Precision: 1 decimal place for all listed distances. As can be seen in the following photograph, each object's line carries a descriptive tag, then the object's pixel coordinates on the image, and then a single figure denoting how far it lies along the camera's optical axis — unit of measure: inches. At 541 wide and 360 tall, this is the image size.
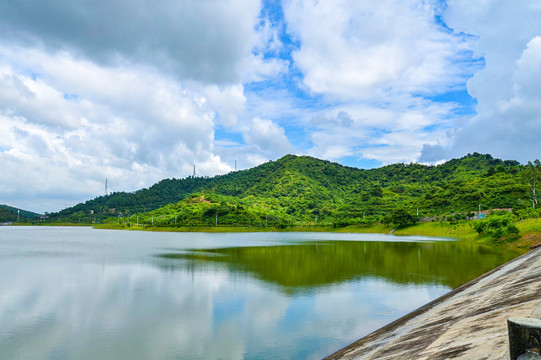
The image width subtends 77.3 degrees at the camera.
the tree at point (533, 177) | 3034.9
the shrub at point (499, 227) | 1813.5
